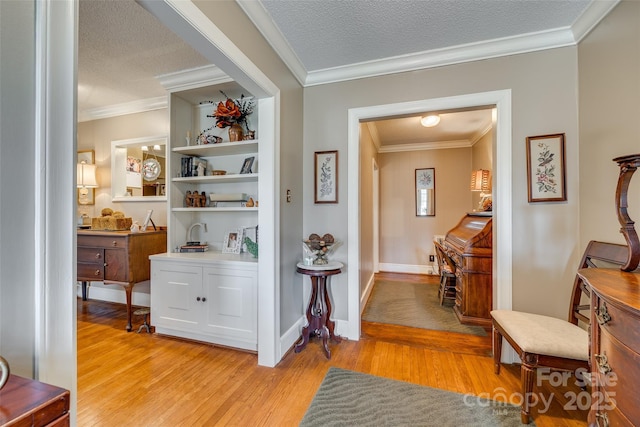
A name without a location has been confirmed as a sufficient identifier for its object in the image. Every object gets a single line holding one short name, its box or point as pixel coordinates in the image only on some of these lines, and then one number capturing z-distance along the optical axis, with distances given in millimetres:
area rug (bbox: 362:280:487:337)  2732
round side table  2201
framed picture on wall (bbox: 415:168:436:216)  4984
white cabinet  2160
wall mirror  3285
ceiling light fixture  3412
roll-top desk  2623
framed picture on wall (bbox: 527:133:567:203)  1927
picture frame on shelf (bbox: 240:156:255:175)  2586
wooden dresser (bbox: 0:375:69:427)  460
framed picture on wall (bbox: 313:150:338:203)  2449
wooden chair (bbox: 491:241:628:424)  1407
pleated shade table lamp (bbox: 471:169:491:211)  3588
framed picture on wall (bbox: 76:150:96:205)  3473
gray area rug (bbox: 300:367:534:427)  1466
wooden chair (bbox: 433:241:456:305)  3184
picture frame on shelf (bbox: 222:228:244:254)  2631
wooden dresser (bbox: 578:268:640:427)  769
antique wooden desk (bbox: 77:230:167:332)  2551
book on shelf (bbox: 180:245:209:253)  2641
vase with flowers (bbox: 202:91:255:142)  2381
